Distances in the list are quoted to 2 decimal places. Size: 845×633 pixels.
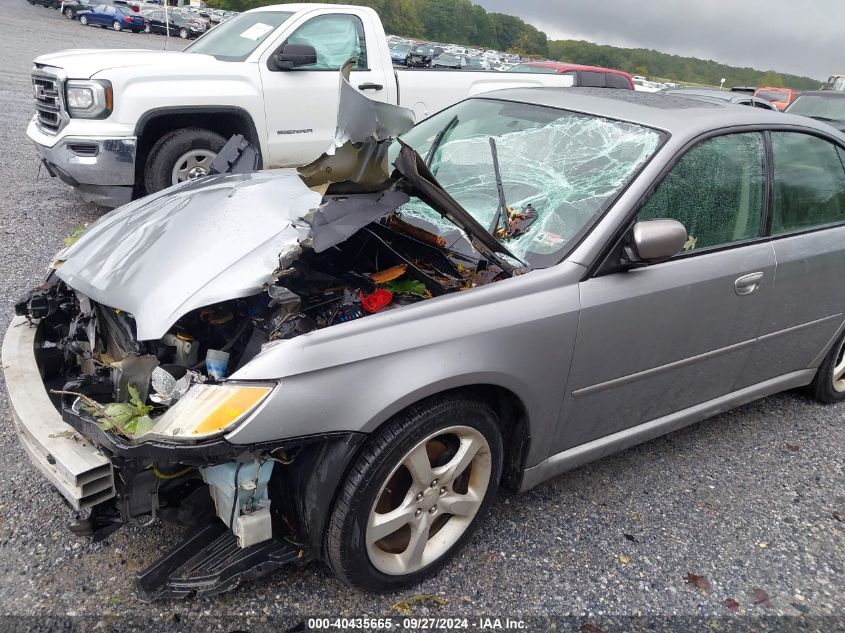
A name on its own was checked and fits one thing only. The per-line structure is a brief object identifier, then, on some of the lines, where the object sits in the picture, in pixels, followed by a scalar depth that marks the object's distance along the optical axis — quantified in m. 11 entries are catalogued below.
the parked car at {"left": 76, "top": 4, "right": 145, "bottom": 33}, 32.16
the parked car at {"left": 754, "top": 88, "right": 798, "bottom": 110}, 18.90
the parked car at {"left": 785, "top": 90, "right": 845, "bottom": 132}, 10.60
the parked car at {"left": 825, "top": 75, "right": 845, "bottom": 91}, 31.82
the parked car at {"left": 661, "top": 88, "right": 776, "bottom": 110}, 12.00
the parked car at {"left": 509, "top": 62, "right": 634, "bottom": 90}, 6.71
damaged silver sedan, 1.97
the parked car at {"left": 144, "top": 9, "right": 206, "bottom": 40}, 32.28
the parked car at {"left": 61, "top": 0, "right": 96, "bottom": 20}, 32.28
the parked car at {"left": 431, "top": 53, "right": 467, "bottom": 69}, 12.70
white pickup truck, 5.16
